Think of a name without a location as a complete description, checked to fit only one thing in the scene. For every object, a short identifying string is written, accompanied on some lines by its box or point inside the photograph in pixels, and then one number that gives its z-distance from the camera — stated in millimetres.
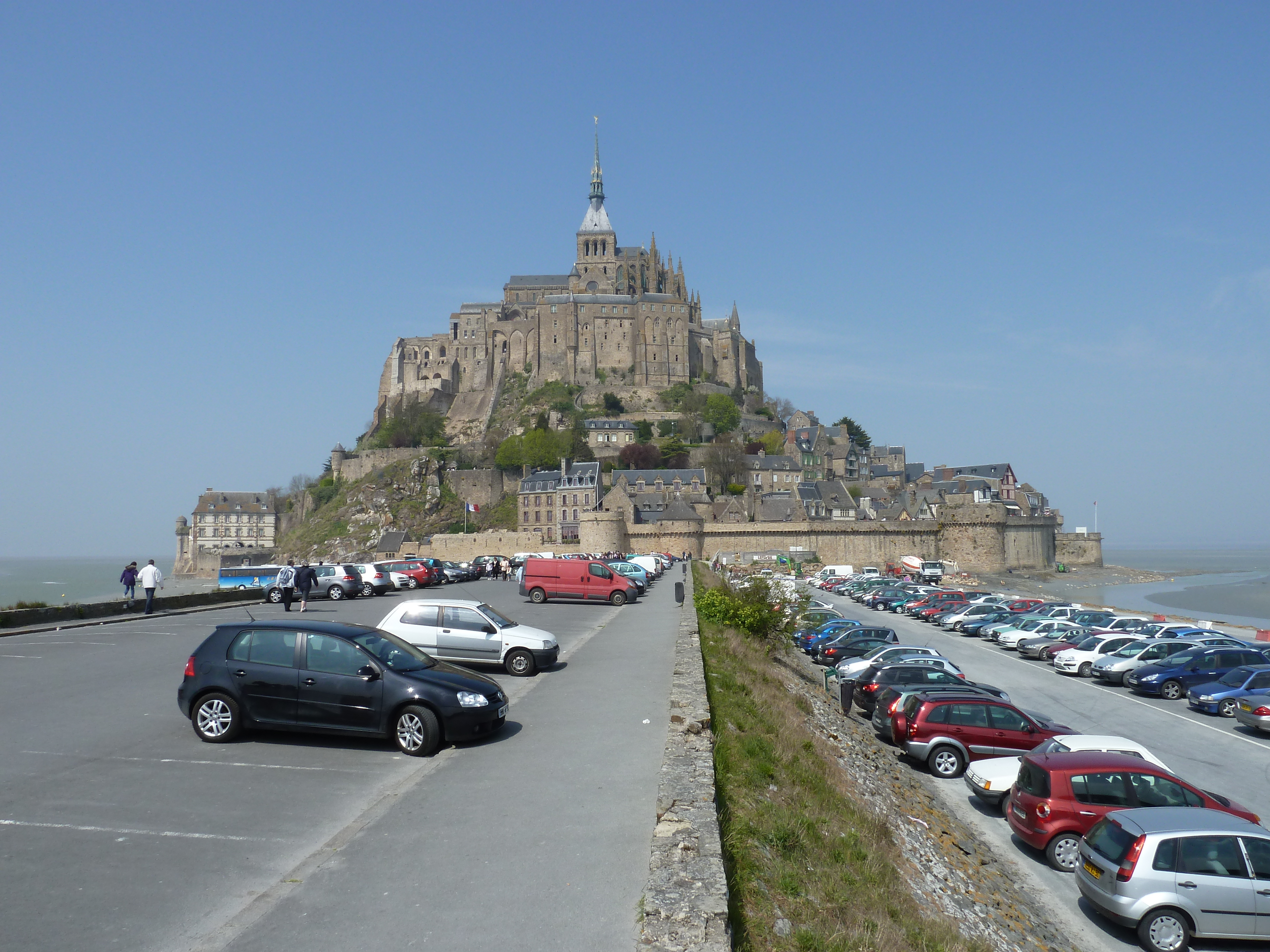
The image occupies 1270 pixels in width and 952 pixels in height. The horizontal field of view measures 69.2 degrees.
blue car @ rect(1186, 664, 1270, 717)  19656
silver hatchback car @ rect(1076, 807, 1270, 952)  9000
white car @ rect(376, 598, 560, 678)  14391
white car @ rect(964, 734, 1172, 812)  12961
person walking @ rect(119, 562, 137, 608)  24156
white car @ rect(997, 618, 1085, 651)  29344
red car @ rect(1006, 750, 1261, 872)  10945
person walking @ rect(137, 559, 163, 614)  21422
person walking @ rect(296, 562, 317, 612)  22344
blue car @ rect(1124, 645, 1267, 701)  21797
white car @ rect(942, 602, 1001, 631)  35375
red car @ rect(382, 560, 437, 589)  33812
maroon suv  14906
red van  27047
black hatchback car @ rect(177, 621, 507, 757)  9109
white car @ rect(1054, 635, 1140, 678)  24812
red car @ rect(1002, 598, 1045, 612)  38469
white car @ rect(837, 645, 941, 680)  22469
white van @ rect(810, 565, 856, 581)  63344
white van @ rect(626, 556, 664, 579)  42688
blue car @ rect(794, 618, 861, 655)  28453
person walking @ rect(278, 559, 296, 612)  22469
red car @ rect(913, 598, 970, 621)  39156
